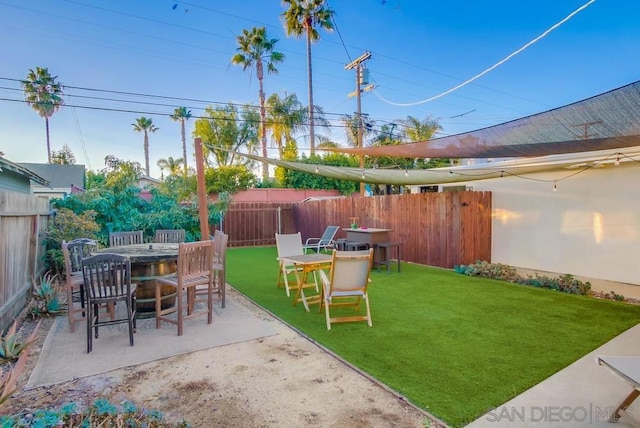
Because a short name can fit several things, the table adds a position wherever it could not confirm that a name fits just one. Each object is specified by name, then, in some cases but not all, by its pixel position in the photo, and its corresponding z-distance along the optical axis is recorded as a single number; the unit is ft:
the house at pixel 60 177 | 52.54
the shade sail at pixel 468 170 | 20.43
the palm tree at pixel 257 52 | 57.77
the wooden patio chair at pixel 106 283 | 11.13
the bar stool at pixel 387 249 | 24.31
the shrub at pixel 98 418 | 5.62
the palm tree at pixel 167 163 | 98.03
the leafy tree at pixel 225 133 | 75.36
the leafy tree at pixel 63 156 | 93.30
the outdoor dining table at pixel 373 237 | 25.20
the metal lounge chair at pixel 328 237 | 31.00
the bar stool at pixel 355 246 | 25.33
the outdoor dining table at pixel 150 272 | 14.11
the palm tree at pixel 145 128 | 101.24
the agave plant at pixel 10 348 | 10.11
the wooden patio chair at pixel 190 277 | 12.74
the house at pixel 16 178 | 20.48
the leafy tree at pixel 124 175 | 28.91
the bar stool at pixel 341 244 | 27.59
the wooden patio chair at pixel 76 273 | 12.87
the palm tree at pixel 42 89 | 71.61
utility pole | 46.08
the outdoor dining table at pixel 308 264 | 15.77
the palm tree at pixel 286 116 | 63.10
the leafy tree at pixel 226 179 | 53.72
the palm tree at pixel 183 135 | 90.58
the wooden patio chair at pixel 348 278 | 13.08
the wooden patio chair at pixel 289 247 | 20.02
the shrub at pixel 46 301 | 14.83
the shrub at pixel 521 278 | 18.28
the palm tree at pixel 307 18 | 51.62
